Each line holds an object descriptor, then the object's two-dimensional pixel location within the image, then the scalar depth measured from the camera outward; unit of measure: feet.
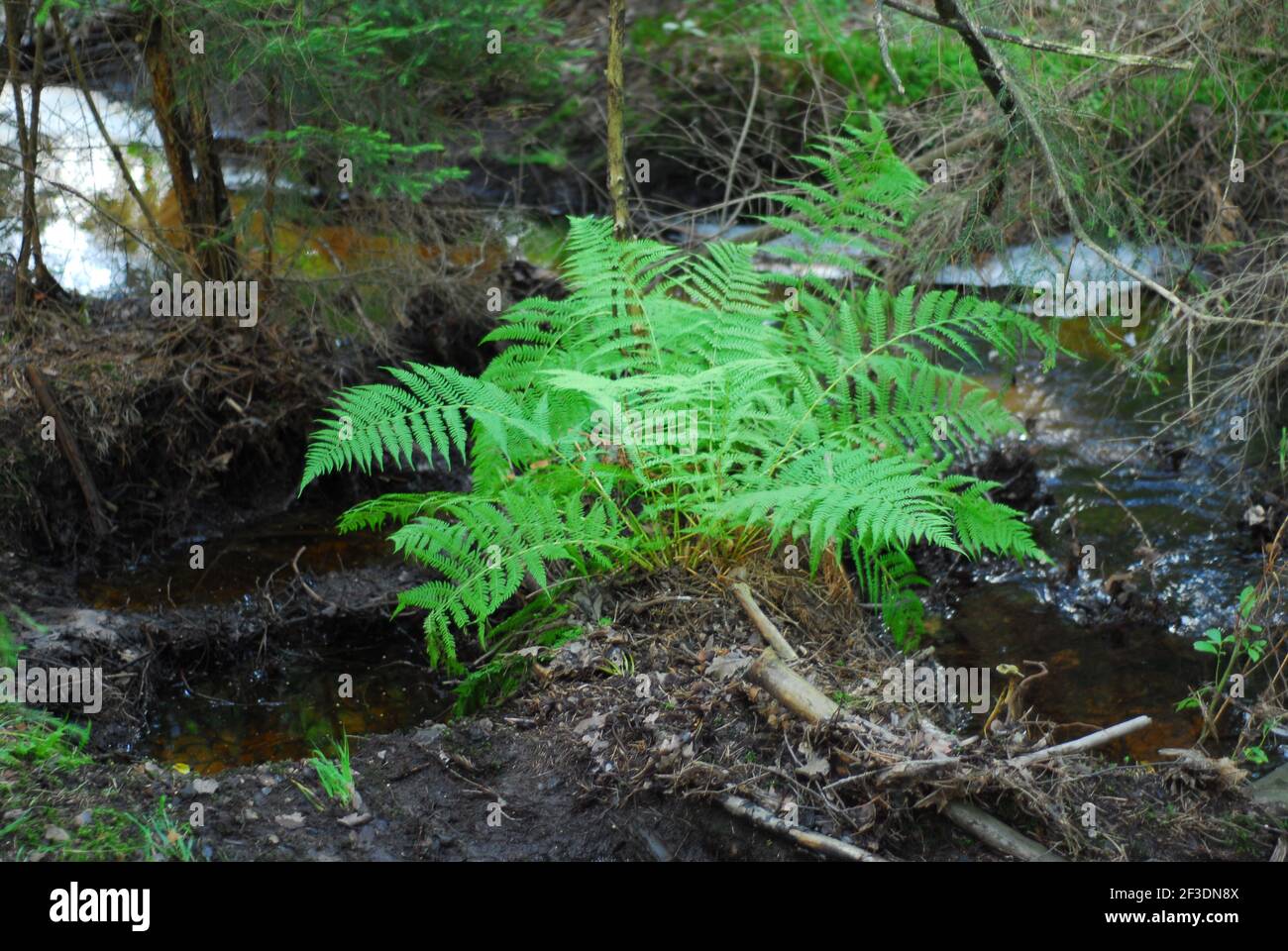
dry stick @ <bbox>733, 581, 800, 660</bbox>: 12.05
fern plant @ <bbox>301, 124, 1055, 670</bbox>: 12.35
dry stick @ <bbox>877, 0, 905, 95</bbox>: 12.92
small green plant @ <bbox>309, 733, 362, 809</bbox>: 10.70
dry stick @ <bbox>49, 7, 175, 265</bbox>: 16.92
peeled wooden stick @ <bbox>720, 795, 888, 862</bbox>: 9.60
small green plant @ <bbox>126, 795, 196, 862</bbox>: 9.62
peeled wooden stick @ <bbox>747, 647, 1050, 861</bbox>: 9.89
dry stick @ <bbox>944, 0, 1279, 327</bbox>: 13.76
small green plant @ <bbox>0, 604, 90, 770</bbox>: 10.79
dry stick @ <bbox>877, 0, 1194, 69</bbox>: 13.65
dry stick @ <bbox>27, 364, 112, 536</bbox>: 16.58
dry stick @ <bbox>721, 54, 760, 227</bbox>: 21.59
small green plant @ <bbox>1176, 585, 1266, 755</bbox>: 13.35
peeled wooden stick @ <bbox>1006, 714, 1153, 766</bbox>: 10.41
